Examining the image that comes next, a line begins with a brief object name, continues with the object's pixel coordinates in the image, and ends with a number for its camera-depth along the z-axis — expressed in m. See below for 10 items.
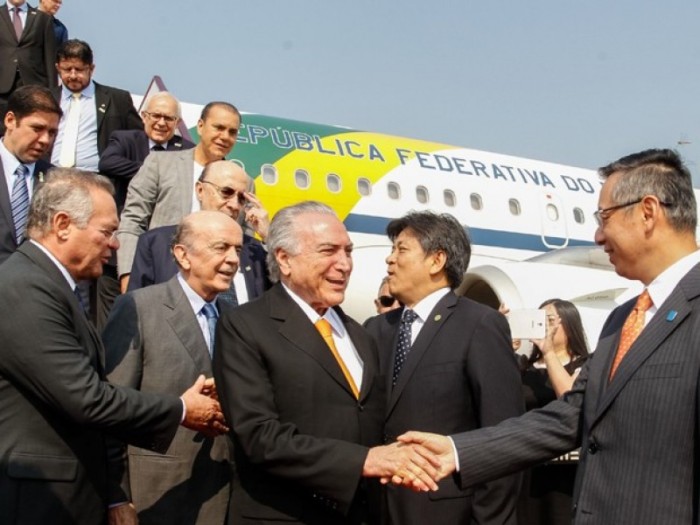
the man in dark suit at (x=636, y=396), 2.91
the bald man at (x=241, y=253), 5.02
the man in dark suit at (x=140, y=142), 6.47
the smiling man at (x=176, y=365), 3.96
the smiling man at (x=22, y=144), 4.93
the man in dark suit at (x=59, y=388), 3.19
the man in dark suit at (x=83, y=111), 6.90
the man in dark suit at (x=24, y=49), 7.26
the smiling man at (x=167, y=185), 5.70
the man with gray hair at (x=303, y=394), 3.32
